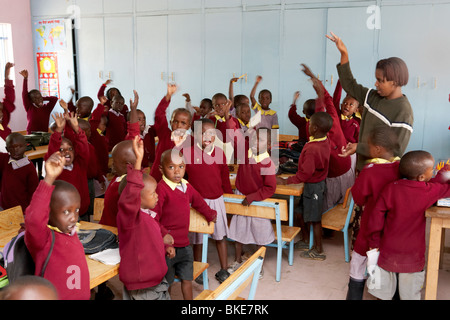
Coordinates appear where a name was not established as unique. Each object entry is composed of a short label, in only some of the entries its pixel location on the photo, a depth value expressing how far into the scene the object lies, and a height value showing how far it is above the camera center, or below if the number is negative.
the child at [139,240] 1.92 -0.72
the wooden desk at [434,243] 2.29 -0.86
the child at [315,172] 3.40 -0.66
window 8.30 +0.74
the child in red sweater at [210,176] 3.07 -0.63
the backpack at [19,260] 1.70 -0.69
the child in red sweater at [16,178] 3.36 -0.72
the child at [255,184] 3.10 -0.70
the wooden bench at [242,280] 1.48 -0.69
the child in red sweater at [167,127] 3.43 -0.33
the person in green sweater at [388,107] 2.49 -0.10
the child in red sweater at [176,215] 2.48 -0.74
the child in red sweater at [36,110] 5.89 -0.34
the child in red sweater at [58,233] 1.62 -0.58
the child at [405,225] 2.27 -0.73
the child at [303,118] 4.73 -0.37
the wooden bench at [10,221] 2.38 -0.77
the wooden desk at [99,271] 1.87 -0.82
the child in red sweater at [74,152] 3.04 -0.48
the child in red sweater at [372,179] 2.38 -0.50
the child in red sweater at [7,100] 5.24 -0.19
